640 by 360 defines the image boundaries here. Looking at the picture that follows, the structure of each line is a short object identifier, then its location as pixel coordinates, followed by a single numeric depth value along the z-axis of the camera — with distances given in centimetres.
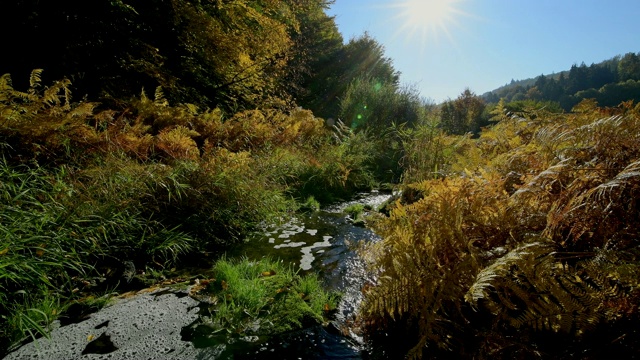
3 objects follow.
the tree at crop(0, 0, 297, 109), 493
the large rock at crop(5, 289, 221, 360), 176
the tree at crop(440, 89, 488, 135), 2018
